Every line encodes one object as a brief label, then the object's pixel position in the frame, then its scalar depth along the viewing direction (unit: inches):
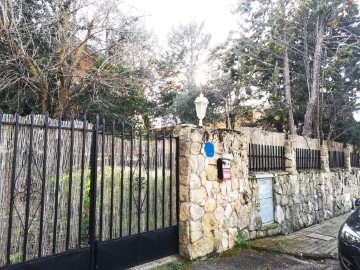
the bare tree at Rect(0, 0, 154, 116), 320.8
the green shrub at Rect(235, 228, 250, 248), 209.2
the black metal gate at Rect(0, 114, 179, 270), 117.0
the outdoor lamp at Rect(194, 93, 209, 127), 204.7
